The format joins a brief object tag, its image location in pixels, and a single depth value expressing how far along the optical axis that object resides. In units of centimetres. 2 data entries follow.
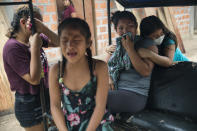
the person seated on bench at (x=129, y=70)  190
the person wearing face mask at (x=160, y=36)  205
